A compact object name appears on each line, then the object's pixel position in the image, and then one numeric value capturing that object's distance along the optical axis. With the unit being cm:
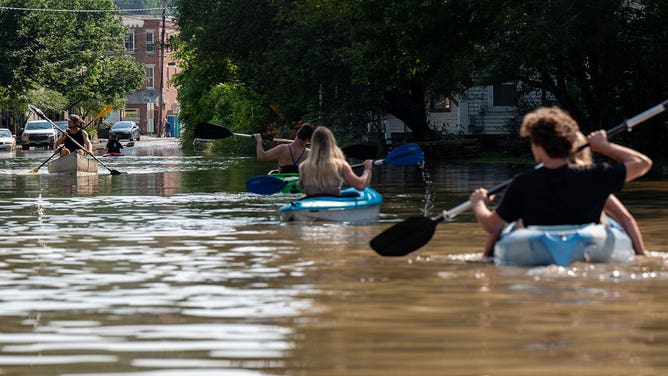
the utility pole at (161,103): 12924
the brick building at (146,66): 15038
